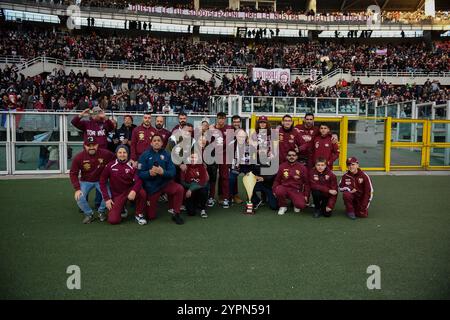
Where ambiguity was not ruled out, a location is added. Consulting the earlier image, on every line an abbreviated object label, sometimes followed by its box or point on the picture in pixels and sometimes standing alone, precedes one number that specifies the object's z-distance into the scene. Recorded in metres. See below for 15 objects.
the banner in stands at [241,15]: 38.84
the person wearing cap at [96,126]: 7.56
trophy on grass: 6.93
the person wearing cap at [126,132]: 8.27
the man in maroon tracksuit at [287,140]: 7.68
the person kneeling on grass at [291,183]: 6.95
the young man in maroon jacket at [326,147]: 7.65
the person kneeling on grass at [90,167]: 6.43
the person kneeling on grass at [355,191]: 6.60
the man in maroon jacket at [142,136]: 7.70
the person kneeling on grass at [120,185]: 6.17
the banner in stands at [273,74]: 29.06
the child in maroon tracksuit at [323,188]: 6.71
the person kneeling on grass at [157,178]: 6.36
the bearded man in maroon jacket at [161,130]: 7.91
